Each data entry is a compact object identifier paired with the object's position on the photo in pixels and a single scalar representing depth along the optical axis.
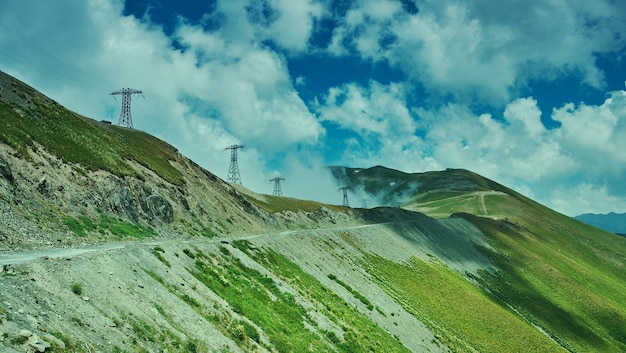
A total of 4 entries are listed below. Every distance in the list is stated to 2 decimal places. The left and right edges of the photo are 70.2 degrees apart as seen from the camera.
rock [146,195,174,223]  54.34
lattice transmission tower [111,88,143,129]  109.00
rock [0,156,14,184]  35.95
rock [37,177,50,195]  39.25
